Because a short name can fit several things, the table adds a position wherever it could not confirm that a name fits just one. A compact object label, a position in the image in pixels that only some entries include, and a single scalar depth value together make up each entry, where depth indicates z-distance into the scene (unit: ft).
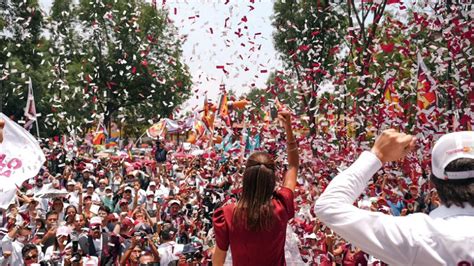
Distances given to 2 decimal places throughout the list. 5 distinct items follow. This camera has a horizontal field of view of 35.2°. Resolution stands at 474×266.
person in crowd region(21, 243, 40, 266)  28.50
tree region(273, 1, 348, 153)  54.54
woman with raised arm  12.16
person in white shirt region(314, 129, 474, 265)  7.45
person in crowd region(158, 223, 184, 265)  30.94
